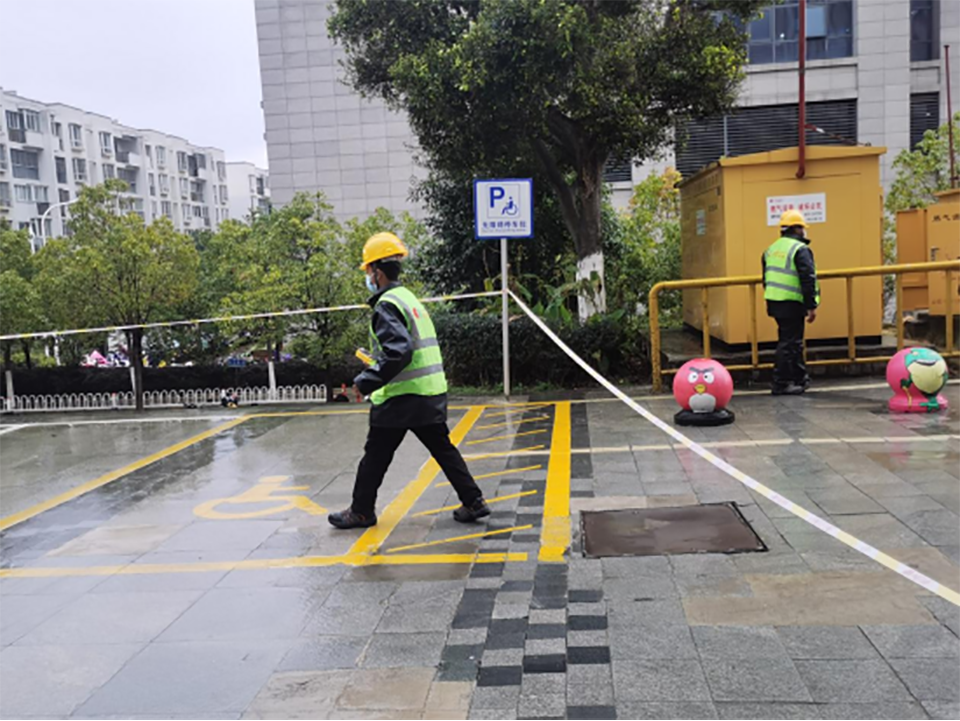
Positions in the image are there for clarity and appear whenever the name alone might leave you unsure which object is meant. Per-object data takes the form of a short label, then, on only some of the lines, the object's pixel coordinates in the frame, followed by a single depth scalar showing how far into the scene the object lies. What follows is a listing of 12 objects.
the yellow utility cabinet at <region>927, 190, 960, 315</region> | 10.28
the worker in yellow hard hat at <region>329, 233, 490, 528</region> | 5.20
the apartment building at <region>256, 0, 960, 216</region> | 24.64
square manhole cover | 4.70
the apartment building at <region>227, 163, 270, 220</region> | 92.00
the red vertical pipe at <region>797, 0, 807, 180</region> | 9.27
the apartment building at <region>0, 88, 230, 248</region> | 58.25
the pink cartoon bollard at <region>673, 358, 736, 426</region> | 7.59
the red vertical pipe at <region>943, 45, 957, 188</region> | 14.95
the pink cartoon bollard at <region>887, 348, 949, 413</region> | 7.48
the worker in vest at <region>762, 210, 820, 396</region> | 8.17
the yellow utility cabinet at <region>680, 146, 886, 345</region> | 9.33
